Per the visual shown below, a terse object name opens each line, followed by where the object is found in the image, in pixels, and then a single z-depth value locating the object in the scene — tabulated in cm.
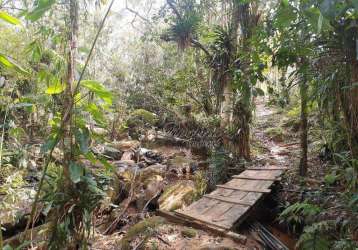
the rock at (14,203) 393
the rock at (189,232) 324
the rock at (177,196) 454
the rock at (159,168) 626
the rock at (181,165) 641
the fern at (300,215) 289
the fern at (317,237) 264
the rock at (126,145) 805
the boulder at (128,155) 730
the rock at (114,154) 741
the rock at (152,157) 737
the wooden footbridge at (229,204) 331
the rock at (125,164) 656
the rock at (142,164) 691
